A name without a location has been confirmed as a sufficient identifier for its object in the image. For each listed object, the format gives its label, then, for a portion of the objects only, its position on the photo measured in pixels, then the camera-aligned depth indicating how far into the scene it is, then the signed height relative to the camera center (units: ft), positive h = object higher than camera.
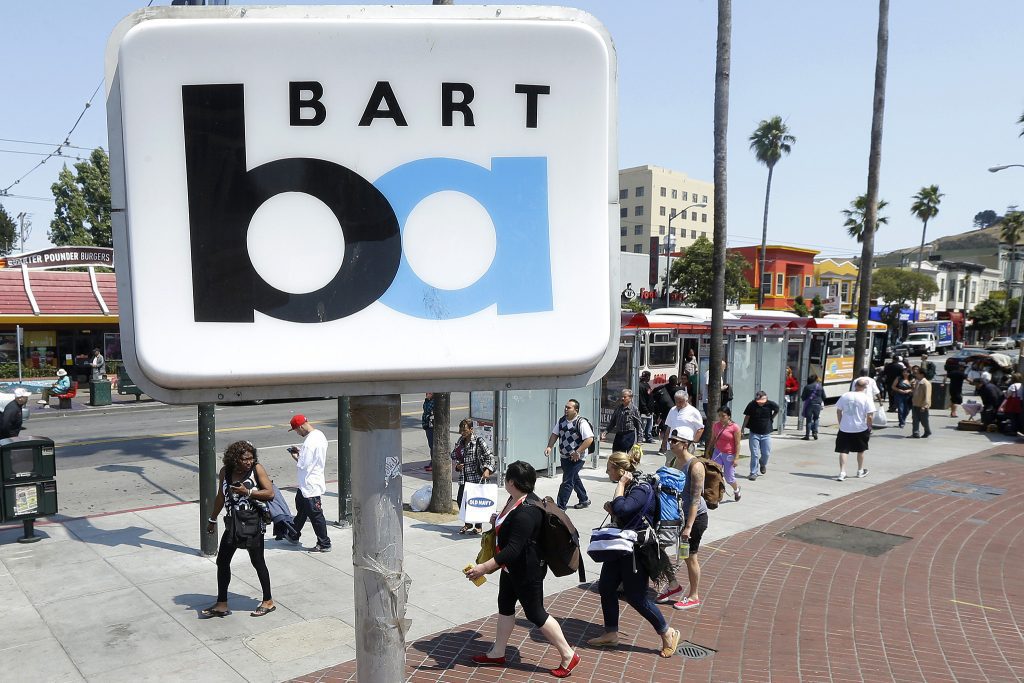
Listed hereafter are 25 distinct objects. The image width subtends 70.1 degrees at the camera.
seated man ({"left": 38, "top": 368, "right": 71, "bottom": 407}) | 77.15 -10.86
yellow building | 229.45 +6.62
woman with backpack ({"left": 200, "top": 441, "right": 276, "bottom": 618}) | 21.79 -6.36
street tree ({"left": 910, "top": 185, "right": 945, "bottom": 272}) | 229.90 +29.42
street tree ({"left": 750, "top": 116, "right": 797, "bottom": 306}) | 199.11 +42.34
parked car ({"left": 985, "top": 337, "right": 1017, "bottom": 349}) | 182.98 -11.82
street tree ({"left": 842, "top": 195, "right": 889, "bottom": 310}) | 187.42 +20.45
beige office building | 309.01 +40.02
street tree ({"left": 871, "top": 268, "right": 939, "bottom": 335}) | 195.00 +3.24
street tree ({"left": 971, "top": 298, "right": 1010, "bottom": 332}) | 242.37 -5.30
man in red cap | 28.27 -7.64
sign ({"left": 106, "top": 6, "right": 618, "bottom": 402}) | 5.41 +0.70
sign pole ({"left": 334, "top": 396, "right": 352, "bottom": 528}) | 31.45 -8.04
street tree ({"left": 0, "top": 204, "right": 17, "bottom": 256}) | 204.23 +14.86
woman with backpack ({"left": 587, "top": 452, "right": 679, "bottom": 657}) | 20.03 -7.61
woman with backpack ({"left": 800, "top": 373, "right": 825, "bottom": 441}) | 55.42 -8.32
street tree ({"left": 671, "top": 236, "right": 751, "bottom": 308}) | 155.83 +4.10
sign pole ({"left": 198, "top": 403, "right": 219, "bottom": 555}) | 28.02 -7.48
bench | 77.30 -12.21
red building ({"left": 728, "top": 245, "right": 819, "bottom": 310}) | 209.56 +6.66
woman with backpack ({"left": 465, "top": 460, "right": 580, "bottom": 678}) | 17.62 -6.54
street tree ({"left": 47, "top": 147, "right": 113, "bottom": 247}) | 134.82 +15.92
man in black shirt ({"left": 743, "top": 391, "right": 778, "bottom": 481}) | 42.60 -7.58
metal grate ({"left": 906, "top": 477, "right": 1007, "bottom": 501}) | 39.93 -10.75
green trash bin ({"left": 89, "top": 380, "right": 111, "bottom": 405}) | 79.36 -11.51
